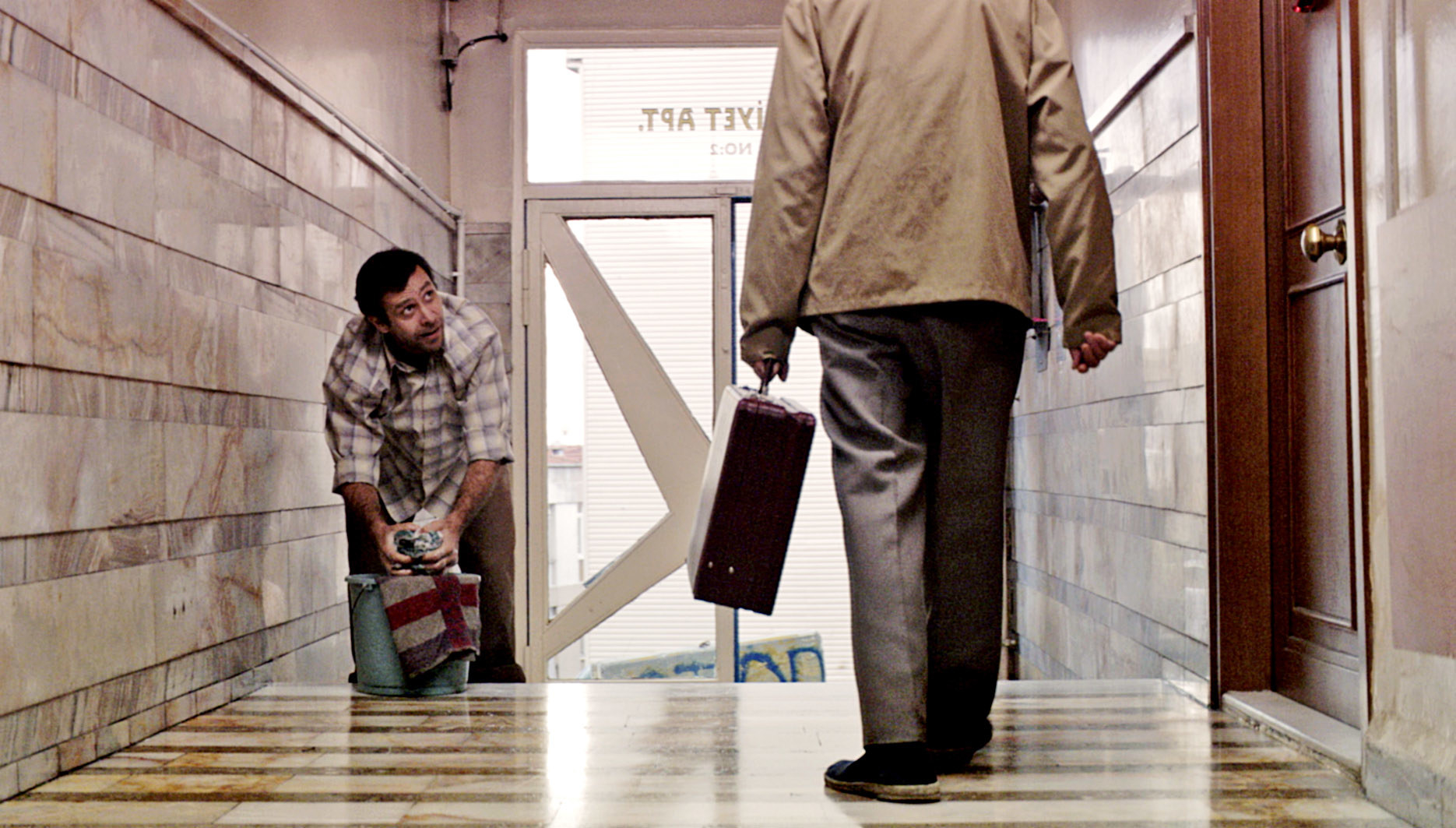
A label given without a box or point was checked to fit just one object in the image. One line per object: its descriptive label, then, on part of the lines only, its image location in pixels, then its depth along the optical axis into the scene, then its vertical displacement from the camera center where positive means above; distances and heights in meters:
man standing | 1.90 +0.26
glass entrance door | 5.37 +0.20
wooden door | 2.27 +0.15
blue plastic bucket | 2.87 -0.44
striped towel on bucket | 2.81 -0.35
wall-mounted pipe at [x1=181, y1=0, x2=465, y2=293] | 2.90 +0.97
